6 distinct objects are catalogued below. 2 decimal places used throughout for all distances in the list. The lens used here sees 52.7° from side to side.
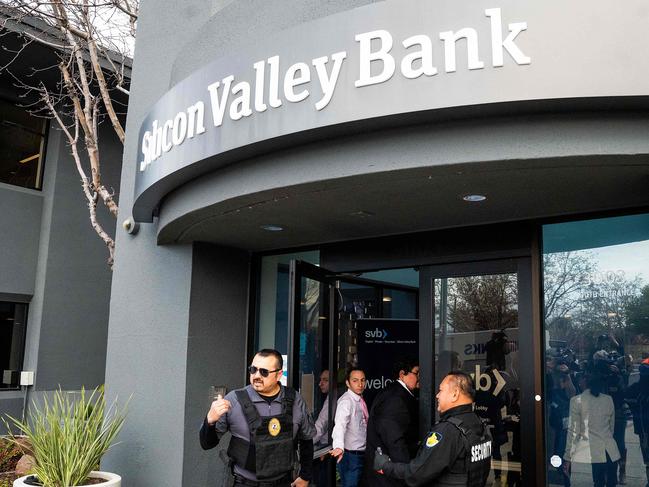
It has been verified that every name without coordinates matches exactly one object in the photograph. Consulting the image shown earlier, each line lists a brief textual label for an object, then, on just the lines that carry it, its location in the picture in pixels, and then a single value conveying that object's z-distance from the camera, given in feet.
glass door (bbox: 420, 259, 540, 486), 18.31
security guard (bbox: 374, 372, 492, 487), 13.15
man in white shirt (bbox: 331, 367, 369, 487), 21.39
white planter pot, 18.81
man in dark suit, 18.61
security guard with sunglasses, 14.53
